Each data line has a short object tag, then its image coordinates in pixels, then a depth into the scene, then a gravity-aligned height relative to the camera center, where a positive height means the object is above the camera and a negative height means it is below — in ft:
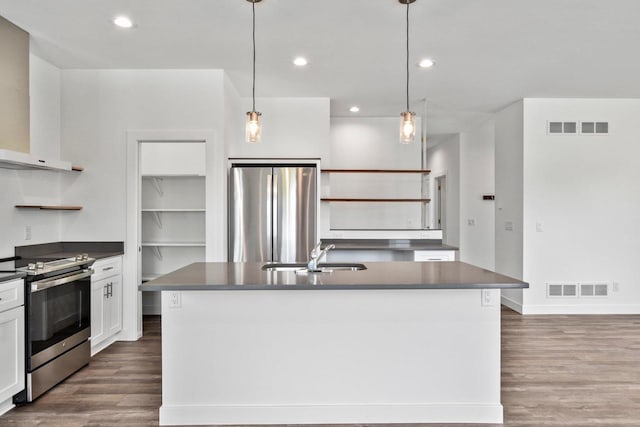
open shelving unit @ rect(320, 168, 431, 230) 20.26 +0.93
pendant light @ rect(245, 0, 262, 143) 8.77 +1.79
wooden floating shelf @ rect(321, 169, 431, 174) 16.75 +1.73
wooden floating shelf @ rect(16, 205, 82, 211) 11.79 +0.20
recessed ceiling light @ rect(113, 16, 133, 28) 9.97 +4.57
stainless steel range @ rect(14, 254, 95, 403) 9.05 -2.49
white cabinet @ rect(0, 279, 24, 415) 8.28 -2.52
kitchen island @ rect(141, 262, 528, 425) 8.27 -2.74
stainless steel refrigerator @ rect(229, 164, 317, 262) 14.44 +0.04
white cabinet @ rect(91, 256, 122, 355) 11.91 -2.57
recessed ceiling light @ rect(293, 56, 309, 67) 12.56 +4.58
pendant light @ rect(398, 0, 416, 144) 8.93 +1.87
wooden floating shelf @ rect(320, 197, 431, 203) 16.91 +0.57
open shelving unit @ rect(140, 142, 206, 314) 16.76 -0.43
